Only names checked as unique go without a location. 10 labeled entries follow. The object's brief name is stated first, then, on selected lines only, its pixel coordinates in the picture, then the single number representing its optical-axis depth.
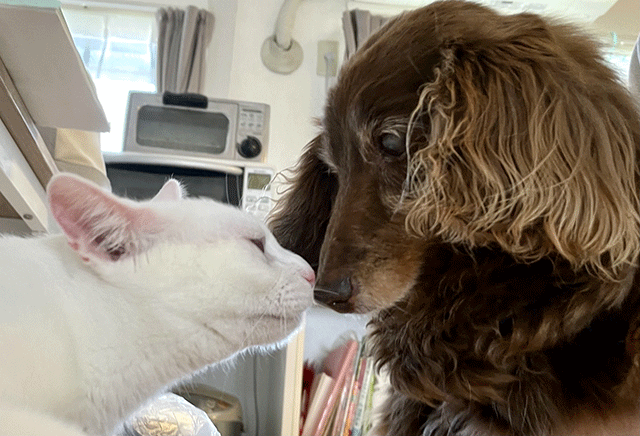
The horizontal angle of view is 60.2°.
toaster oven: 2.23
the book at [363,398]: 1.86
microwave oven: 1.91
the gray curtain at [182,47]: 2.94
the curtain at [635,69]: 0.96
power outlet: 3.12
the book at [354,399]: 1.86
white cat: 0.52
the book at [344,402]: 1.86
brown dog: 0.68
